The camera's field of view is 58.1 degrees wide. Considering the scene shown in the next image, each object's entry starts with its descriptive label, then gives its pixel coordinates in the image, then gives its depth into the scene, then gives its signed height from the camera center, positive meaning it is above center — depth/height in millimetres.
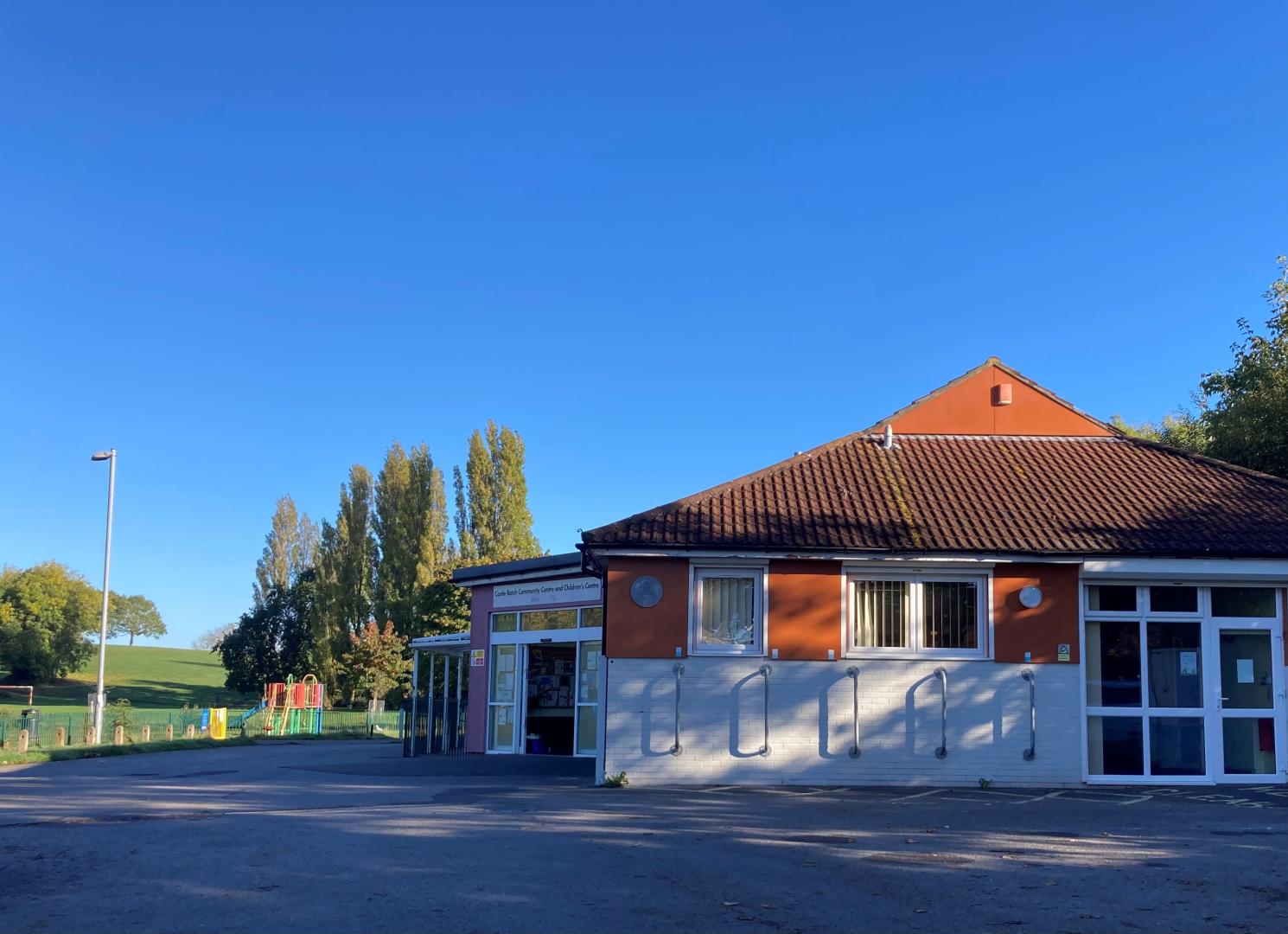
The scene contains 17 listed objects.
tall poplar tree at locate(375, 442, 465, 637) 52281 +3478
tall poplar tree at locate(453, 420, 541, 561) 52000 +5106
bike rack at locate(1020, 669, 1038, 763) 15094 -1552
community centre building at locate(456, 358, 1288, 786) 15141 -314
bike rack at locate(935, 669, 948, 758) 15094 -1273
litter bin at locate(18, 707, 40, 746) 29898 -3085
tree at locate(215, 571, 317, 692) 63281 -1657
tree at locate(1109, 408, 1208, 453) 33125 +6439
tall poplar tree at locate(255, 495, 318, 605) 68938 +3724
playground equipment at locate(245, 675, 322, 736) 38531 -3440
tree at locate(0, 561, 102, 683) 76500 -893
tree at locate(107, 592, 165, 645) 123125 -1086
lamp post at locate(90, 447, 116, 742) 30281 -677
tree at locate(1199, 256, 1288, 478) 21953 +4248
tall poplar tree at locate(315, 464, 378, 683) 55031 +1399
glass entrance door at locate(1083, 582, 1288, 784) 15422 -782
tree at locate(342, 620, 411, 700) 49469 -2068
